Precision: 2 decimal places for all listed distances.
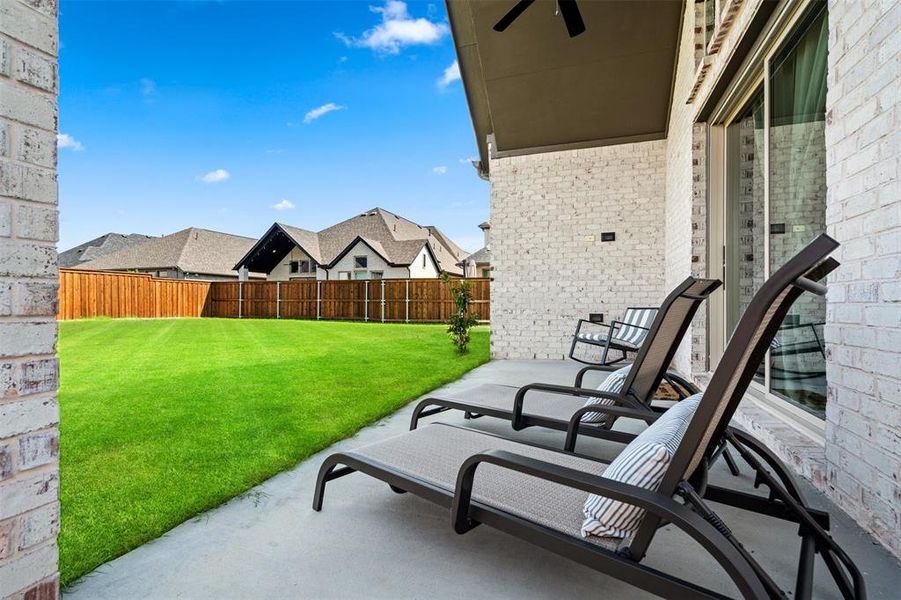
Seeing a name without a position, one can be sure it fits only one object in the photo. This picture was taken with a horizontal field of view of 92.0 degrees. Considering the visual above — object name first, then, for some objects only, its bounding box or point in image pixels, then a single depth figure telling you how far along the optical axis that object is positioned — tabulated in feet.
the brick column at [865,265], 5.13
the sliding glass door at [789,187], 8.11
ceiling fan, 11.95
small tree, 24.12
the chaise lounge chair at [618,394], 7.21
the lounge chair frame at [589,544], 3.22
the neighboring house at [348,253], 78.23
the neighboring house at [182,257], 87.04
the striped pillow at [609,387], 7.96
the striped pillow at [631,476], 3.80
